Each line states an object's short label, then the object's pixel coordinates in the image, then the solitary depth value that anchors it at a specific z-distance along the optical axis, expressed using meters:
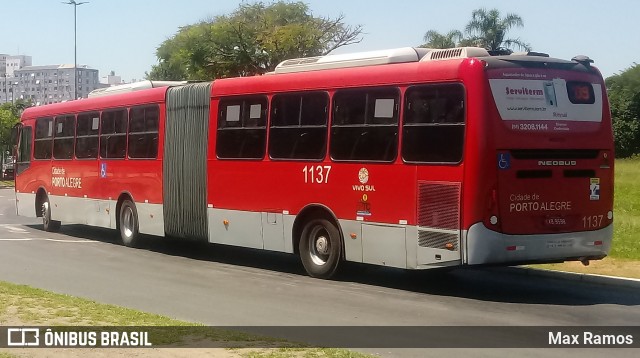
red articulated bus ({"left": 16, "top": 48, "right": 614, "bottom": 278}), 12.49
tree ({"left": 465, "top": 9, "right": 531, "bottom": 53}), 61.62
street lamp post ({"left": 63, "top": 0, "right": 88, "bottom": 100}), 65.38
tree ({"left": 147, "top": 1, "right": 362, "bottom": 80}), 58.53
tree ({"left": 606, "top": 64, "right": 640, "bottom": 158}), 59.81
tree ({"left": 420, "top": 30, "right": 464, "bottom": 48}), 62.36
